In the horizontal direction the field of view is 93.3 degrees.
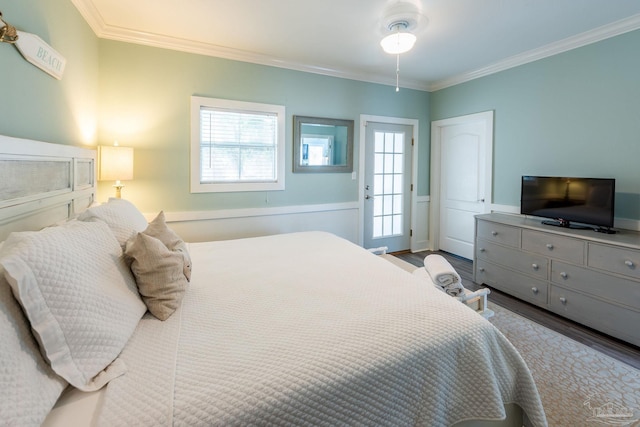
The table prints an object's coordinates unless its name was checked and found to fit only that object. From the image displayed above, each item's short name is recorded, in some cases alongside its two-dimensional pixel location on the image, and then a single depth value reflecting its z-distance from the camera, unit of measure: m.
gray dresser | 2.21
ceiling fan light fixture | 2.47
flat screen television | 2.51
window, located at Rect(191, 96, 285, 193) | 3.12
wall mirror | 3.58
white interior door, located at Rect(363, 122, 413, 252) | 4.12
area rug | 1.57
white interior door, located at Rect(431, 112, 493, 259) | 3.83
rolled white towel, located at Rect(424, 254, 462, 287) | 1.89
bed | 0.79
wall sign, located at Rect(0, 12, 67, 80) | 1.37
